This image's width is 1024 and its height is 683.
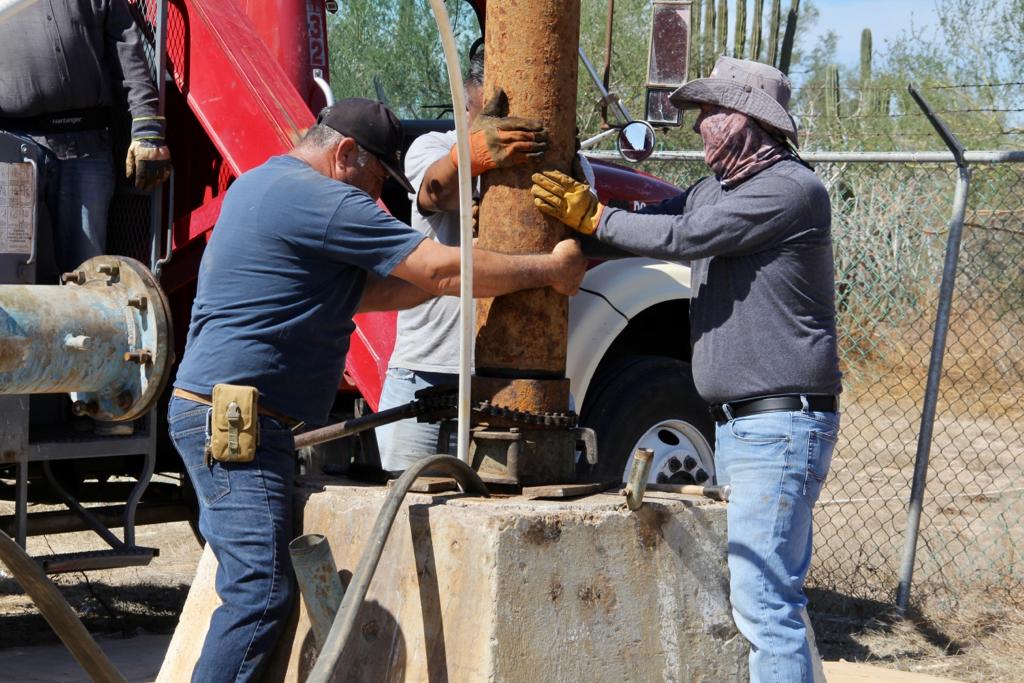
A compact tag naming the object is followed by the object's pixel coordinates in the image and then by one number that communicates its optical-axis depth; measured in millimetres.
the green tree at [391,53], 7645
